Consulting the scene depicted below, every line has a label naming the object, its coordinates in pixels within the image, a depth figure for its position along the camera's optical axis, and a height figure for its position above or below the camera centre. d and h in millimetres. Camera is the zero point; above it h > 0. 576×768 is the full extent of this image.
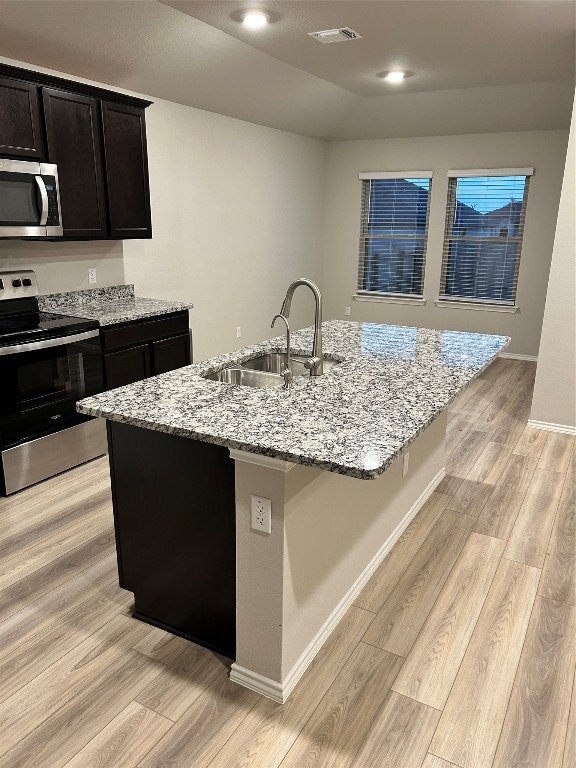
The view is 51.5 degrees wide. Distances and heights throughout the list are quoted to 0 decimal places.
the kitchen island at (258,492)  1727 -825
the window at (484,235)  6434 +30
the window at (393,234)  6922 +34
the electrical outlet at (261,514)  1756 -804
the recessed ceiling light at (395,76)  4964 +1321
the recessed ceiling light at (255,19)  3547 +1278
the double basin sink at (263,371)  2500 -574
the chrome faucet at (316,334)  2303 -381
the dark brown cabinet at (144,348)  3742 -742
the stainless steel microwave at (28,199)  3229 +179
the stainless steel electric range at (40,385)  3197 -846
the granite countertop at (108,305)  3826 -494
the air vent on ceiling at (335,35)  3836 +1285
